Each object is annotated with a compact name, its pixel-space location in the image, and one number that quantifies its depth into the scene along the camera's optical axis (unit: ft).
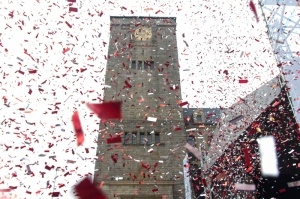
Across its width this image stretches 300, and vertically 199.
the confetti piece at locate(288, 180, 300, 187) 37.40
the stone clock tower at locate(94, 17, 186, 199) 79.07
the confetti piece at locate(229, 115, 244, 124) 57.00
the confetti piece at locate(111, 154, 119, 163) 83.56
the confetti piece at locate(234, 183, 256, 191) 46.16
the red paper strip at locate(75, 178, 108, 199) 13.33
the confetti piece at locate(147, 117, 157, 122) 92.22
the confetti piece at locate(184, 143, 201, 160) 104.83
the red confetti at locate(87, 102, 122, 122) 16.11
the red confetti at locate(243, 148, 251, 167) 47.02
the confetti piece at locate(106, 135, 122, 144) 83.75
